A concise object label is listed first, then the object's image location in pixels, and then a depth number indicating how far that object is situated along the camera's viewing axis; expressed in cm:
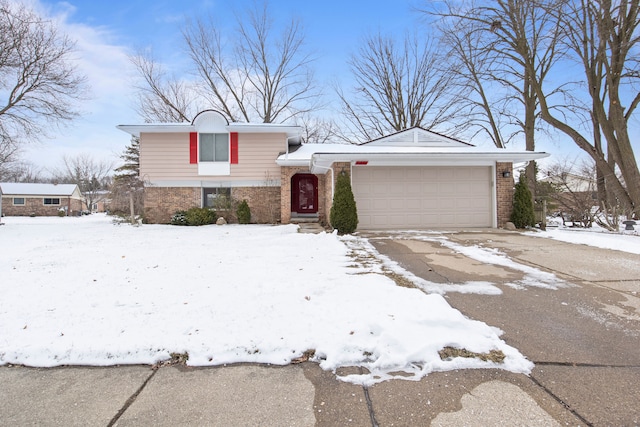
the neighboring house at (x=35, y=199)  3512
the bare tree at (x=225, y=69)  2136
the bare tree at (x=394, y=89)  2170
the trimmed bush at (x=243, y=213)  1370
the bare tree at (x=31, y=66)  1388
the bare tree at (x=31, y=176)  4734
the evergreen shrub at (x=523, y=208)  1010
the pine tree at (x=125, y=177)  2169
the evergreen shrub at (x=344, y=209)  945
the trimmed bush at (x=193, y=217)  1331
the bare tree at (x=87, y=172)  4550
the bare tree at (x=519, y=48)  1309
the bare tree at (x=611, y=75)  1099
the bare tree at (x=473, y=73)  1459
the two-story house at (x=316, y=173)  1036
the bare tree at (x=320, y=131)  2423
